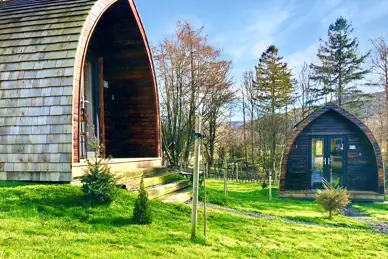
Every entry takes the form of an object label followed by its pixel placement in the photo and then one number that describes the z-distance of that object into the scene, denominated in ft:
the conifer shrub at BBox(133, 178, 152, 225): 14.19
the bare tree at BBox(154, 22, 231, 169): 59.11
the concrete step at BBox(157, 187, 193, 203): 20.39
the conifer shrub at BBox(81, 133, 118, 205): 14.89
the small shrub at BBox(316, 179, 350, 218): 23.44
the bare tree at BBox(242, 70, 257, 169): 76.47
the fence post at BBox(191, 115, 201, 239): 13.23
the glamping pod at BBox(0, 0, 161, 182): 17.04
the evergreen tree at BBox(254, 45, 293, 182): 69.57
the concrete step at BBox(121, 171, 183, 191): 19.40
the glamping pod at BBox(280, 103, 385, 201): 38.37
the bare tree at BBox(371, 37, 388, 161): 64.23
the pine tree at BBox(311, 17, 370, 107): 72.43
